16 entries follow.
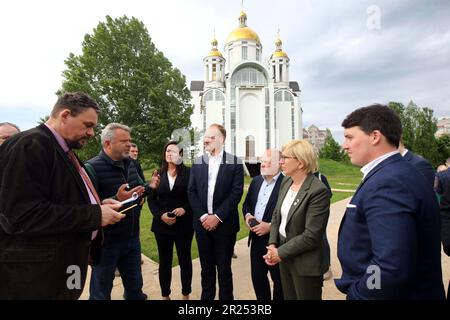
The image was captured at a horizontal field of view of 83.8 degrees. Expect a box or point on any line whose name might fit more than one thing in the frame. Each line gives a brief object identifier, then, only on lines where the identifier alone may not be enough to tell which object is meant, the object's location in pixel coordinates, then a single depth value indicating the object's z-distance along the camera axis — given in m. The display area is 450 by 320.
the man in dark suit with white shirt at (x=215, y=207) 3.54
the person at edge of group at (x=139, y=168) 4.20
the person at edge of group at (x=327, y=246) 4.04
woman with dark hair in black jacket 3.85
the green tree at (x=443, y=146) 40.22
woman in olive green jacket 2.54
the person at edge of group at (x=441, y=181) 4.39
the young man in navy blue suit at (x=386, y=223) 1.51
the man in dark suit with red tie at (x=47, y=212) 1.75
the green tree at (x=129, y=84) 19.12
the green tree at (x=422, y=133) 37.91
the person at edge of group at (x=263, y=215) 3.37
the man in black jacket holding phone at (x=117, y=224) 3.05
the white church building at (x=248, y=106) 39.91
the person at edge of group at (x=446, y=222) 2.36
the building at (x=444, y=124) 74.81
